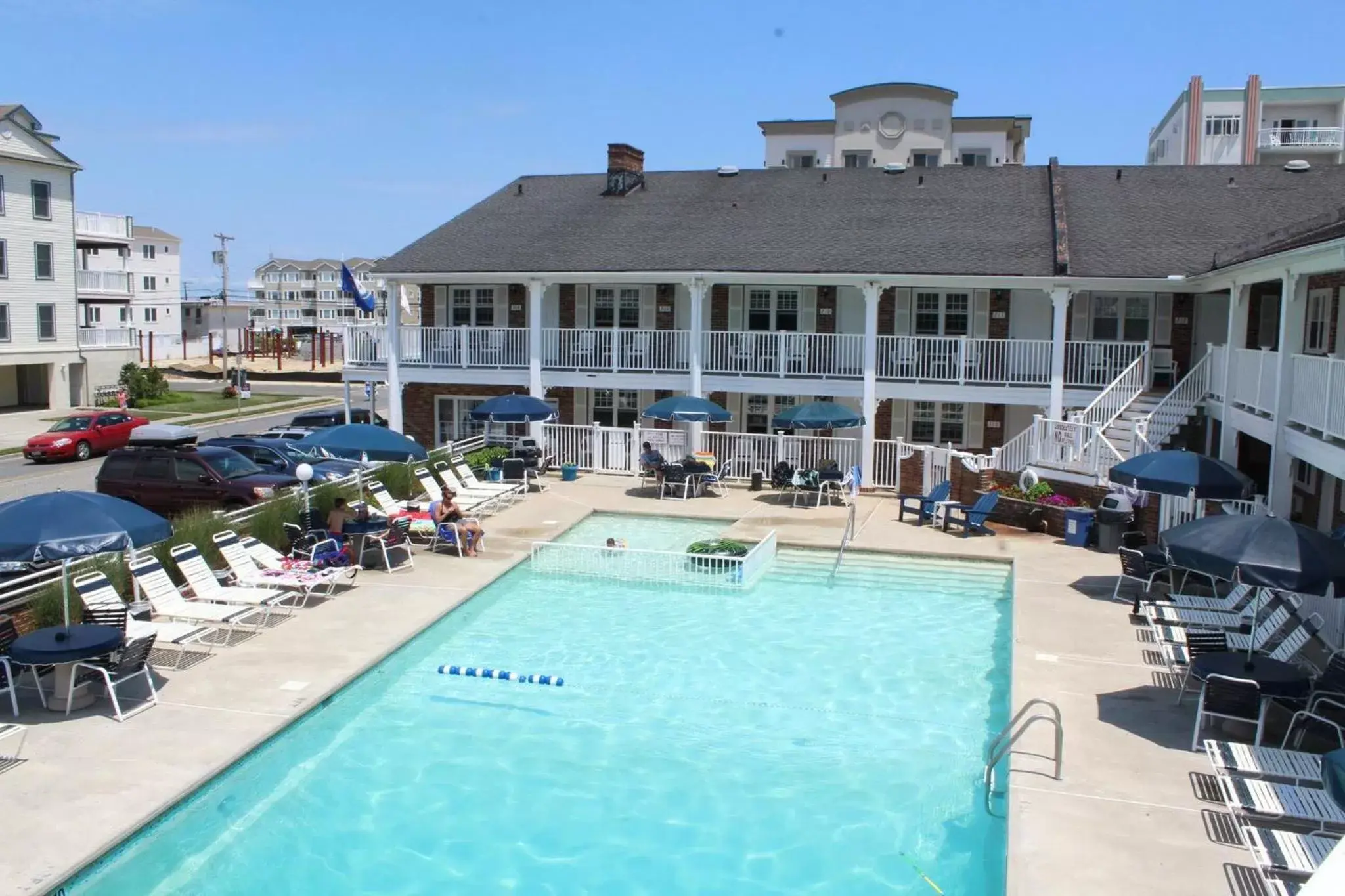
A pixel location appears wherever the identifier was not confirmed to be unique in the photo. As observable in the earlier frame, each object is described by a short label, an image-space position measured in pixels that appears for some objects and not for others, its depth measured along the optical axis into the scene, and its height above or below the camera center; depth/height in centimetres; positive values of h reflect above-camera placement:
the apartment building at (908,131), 4872 +1001
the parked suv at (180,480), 2073 -266
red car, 3434 -321
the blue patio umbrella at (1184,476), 1521 -164
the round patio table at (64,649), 1068 -303
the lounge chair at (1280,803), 841 -342
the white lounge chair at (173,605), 1341 -328
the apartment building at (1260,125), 6225 +1348
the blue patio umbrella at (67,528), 1106 -196
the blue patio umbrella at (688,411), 2427 -138
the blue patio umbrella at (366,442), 1930 -175
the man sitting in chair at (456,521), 1886 -307
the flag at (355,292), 3306 +149
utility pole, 6400 +384
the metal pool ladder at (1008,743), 979 -360
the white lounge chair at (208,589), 1421 -322
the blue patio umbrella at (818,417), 2353 -143
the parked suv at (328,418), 3475 -244
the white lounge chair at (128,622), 1244 -320
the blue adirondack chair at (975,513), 2080 -302
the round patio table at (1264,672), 1045 -301
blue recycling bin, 1977 -299
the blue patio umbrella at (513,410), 2469 -146
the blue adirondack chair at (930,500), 2191 -289
